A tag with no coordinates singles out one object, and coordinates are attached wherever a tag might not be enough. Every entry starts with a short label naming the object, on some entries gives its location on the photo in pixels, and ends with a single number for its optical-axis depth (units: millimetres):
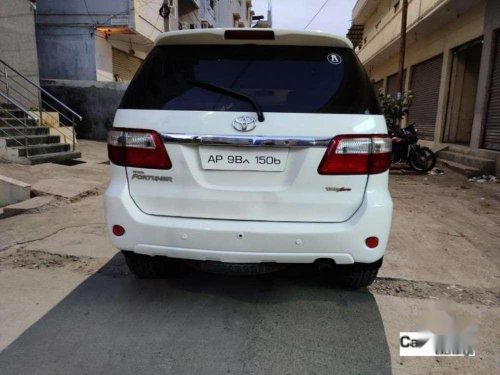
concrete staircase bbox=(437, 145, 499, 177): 8711
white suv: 2439
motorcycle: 9633
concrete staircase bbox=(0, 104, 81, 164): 8031
